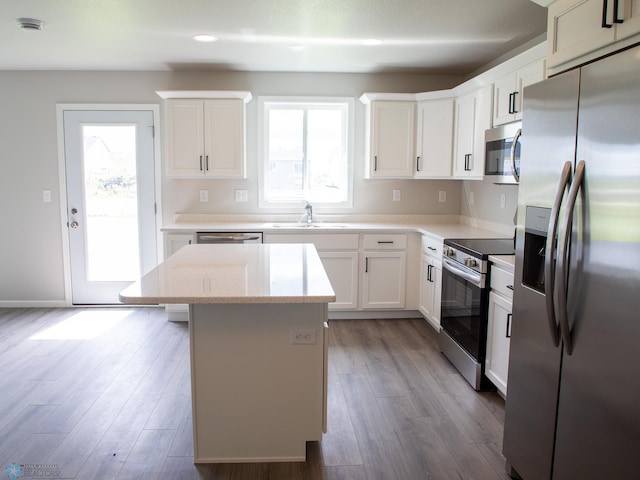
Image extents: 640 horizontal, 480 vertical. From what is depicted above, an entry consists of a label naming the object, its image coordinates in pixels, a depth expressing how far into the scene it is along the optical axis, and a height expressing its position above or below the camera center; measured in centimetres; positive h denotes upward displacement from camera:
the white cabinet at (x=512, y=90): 278 +71
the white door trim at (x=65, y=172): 452 +18
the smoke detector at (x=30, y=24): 303 +112
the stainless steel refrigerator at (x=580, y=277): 134 -27
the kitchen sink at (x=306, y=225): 433 -31
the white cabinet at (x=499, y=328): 254 -77
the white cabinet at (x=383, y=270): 420 -70
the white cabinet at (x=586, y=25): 140 +58
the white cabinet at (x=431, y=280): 375 -73
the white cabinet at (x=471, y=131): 350 +53
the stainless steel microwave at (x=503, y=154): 271 +27
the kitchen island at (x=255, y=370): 203 -81
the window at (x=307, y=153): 468 +42
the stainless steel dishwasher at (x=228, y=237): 411 -40
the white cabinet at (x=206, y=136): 425 +53
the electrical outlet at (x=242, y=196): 468 -4
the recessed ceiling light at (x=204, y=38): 337 +116
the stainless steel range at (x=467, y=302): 280 -71
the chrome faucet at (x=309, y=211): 457 -18
